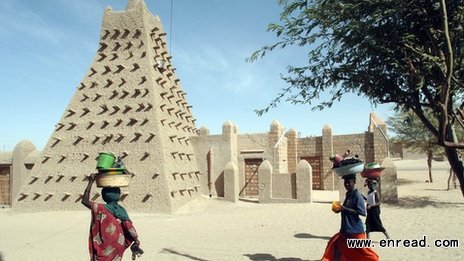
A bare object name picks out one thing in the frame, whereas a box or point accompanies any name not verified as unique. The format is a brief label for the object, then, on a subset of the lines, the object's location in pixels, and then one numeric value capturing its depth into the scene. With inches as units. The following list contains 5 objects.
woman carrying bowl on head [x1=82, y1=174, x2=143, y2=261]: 175.8
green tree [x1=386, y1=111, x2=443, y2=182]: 871.1
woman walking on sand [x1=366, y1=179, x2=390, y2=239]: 313.4
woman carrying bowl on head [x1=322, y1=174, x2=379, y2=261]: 211.6
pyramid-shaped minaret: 608.7
